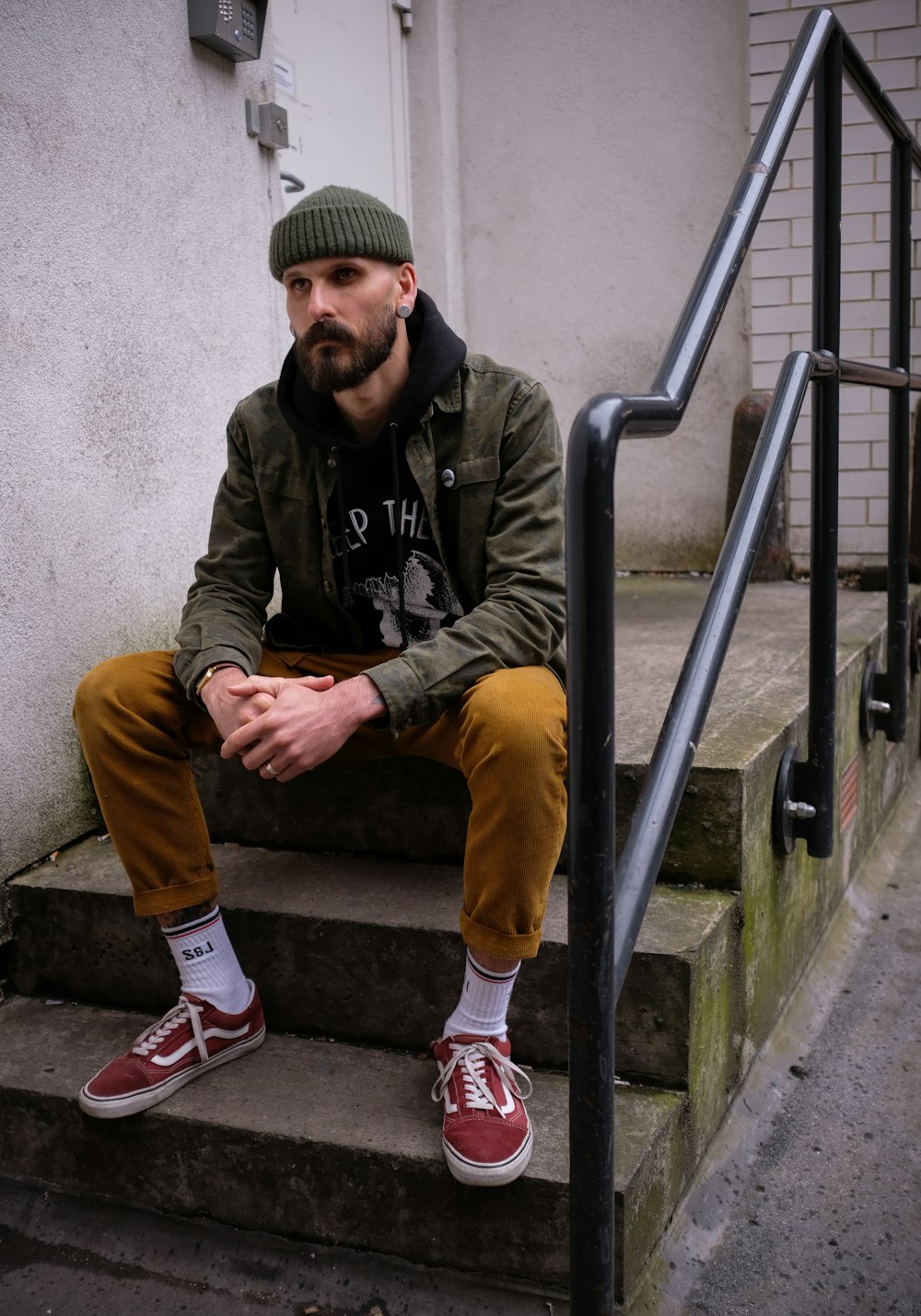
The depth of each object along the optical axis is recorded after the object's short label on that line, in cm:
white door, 348
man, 173
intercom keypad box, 266
